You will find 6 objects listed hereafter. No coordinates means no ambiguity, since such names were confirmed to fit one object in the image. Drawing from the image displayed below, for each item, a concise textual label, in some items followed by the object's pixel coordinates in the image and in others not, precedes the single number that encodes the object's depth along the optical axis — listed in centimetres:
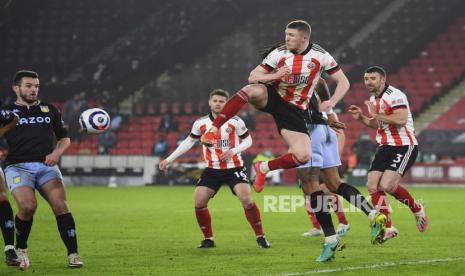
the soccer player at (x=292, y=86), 1673
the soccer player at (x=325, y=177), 1717
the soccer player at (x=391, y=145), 2169
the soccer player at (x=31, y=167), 1659
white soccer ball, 1962
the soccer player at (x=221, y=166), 2103
